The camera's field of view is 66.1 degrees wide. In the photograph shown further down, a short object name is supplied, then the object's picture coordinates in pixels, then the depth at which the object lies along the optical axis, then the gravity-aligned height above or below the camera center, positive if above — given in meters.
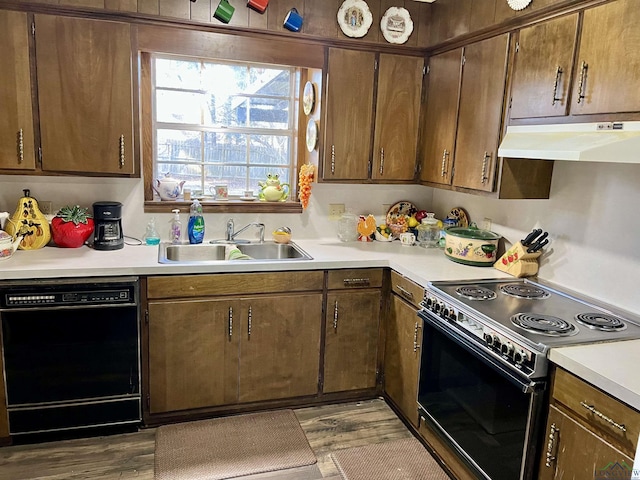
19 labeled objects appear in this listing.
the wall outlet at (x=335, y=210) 3.40 -0.31
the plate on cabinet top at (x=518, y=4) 2.26 +0.78
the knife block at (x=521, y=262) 2.57 -0.47
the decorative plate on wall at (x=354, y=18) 2.91 +0.87
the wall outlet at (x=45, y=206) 2.87 -0.32
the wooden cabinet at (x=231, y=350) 2.60 -1.04
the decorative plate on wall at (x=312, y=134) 3.10 +0.18
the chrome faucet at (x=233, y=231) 3.15 -0.45
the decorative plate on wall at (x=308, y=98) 3.13 +0.42
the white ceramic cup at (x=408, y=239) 3.24 -0.47
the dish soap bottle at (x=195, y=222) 3.04 -0.39
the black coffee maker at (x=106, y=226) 2.74 -0.40
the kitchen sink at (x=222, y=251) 2.99 -0.57
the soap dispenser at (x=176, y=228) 3.04 -0.44
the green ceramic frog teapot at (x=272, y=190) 3.26 -0.19
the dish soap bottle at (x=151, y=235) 2.97 -0.48
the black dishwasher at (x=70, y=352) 2.34 -0.98
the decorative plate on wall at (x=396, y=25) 3.00 +0.86
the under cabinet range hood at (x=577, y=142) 1.71 +0.13
